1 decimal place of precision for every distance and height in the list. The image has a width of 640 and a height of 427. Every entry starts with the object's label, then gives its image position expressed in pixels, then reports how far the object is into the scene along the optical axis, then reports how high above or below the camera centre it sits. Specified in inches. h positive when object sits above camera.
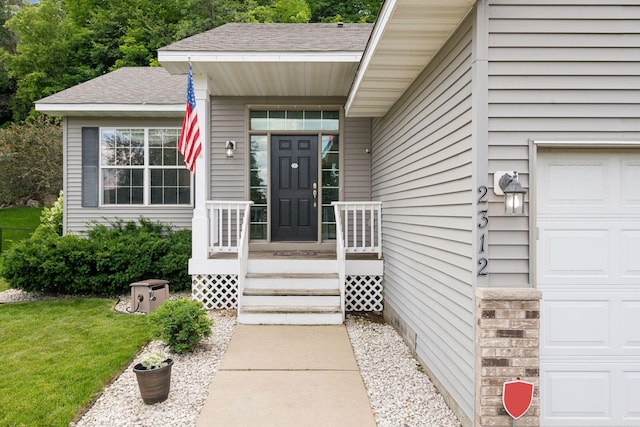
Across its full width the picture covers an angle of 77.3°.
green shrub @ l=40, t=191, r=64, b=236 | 328.8 -4.1
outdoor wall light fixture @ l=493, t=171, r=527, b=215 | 93.0 +5.2
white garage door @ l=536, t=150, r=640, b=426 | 102.6 -18.8
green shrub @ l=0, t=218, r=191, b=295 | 237.1 -30.5
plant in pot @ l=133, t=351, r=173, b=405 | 116.3 -48.4
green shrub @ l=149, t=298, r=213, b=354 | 152.8 -43.4
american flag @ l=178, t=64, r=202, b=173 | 192.4 +38.8
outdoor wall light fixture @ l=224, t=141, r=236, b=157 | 253.6 +41.8
